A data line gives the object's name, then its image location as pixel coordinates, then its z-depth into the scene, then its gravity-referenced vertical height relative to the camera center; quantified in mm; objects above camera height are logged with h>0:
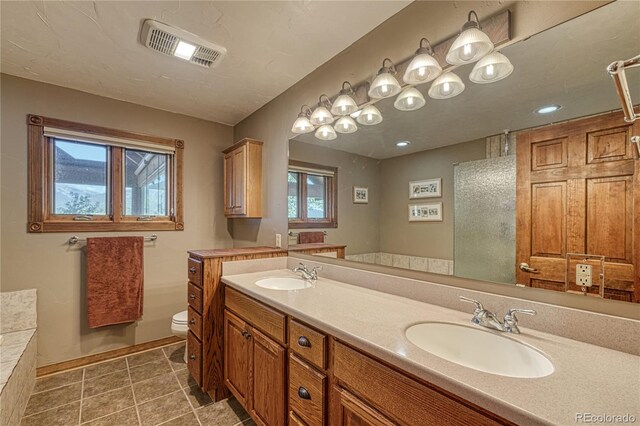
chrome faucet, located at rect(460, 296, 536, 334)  995 -392
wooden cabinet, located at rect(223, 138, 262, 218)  2654 +325
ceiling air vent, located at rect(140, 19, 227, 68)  1657 +1065
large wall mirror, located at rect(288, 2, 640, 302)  928 +160
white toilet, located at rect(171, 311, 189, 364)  2404 -977
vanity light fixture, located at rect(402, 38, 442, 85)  1344 +705
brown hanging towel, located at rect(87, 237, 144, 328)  2387 -592
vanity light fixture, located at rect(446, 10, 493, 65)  1162 +706
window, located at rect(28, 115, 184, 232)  2283 +306
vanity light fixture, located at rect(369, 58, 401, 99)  1535 +710
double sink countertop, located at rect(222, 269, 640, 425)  611 -421
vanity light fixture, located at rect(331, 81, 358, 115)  1818 +716
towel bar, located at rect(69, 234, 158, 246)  2387 -238
